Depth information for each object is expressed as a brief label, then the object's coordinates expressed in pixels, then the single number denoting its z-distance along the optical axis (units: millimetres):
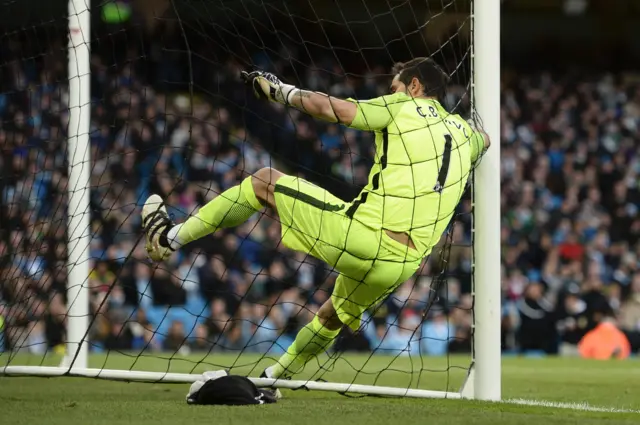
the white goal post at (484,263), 11891
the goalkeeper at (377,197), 11367
